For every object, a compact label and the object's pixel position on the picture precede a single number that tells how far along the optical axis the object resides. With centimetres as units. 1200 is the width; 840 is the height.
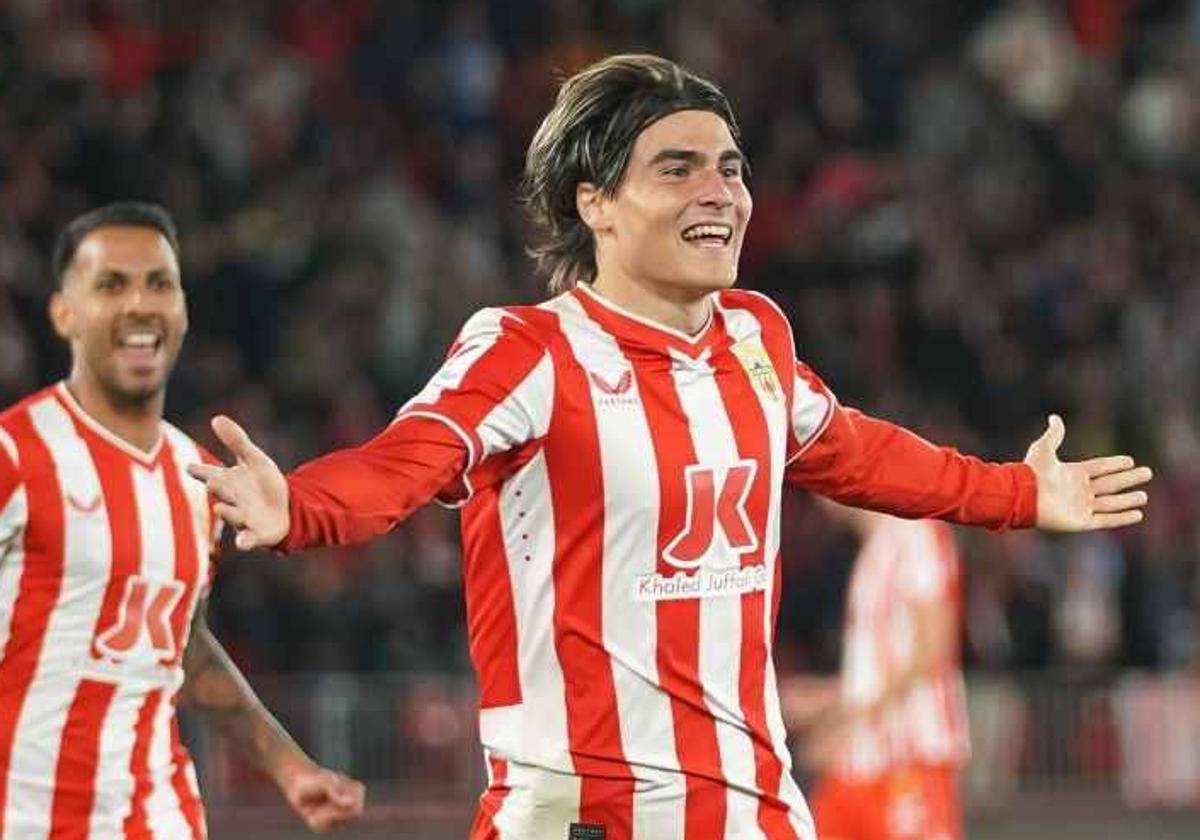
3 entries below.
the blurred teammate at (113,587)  1236
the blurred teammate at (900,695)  1775
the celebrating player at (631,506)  1031
